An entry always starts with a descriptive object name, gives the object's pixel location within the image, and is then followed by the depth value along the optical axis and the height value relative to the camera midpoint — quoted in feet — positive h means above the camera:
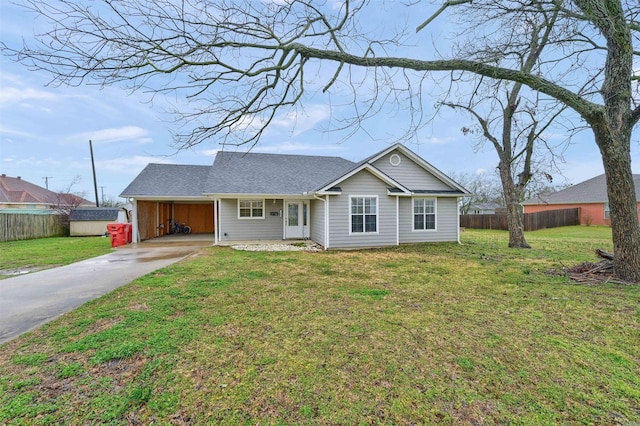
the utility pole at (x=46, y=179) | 142.35 +19.43
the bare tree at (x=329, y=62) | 15.80 +9.69
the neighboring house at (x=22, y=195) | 93.50 +8.15
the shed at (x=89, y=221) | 61.00 -0.63
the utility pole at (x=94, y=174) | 76.89 +11.46
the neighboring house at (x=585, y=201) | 82.28 +3.53
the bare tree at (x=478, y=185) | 128.37 +12.53
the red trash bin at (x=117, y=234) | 42.27 -2.39
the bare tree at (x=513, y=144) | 35.68 +8.84
